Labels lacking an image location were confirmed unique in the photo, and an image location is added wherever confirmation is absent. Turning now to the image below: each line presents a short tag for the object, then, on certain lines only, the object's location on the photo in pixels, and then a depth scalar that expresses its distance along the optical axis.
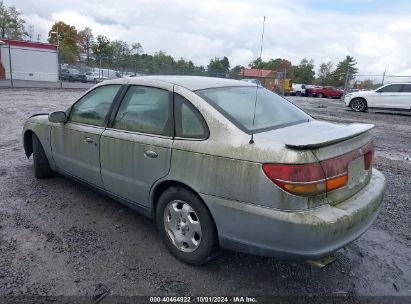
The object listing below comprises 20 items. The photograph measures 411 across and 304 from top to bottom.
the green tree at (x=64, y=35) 71.29
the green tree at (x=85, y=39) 73.38
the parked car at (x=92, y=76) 34.97
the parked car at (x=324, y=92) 38.09
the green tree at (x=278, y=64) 87.41
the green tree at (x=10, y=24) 58.97
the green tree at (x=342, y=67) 66.62
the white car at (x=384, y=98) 16.70
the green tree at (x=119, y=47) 67.71
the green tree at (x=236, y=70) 36.12
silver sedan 2.42
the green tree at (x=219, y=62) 86.38
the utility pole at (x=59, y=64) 28.49
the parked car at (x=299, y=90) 40.47
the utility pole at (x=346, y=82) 26.57
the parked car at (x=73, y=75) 35.66
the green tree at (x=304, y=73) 78.12
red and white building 31.91
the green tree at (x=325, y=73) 70.88
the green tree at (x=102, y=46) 63.81
